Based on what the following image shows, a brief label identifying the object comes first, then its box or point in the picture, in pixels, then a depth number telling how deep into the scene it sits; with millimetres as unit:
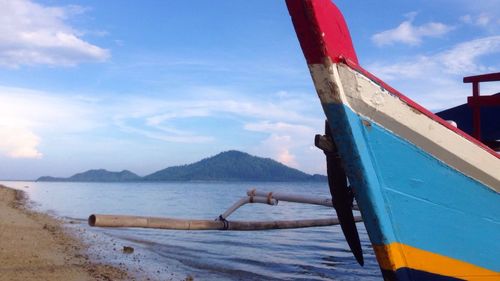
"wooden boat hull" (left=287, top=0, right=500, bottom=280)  2729
